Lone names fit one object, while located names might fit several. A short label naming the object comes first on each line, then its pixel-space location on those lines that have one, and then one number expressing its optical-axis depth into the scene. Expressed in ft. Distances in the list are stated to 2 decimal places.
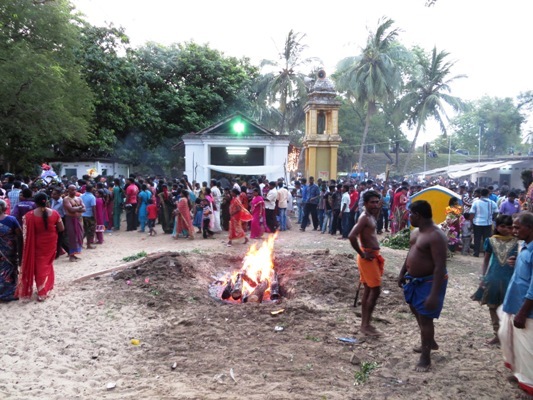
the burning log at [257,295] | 22.67
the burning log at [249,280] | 24.01
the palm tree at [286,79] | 97.09
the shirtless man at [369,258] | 16.76
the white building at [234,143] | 64.08
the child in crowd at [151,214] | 42.80
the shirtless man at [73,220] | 29.86
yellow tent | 36.45
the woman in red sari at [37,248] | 20.71
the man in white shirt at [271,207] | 42.55
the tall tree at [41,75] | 50.37
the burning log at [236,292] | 22.99
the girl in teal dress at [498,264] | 15.06
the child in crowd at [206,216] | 40.52
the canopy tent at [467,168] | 94.57
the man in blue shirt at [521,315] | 11.46
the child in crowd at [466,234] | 34.40
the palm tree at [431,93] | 106.42
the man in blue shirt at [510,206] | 32.96
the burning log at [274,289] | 23.15
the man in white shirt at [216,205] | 42.14
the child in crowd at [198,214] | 42.91
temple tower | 74.69
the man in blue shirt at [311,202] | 45.01
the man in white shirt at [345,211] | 39.55
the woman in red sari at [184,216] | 38.75
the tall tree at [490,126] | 142.72
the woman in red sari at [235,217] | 36.91
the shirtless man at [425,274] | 13.25
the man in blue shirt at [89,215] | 33.48
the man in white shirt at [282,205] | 43.44
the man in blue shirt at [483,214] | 31.94
